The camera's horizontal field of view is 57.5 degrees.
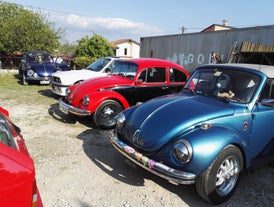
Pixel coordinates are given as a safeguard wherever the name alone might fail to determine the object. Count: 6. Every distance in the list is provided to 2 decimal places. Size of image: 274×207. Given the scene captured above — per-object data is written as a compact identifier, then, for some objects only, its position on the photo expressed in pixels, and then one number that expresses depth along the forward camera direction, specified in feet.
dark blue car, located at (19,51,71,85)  38.19
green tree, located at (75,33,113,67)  88.84
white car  28.78
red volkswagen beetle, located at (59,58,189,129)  19.10
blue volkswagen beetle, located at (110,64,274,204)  9.80
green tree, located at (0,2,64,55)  71.41
